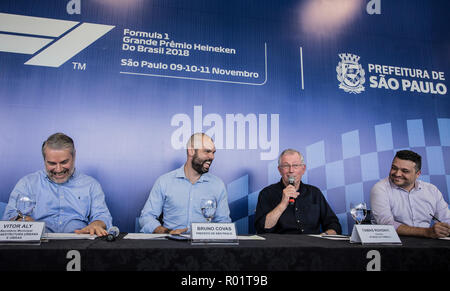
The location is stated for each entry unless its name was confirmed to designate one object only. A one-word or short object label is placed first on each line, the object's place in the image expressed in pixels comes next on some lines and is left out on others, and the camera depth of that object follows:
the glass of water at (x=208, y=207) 1.39
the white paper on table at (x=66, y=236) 1.27
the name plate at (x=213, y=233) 1.17
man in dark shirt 2.43
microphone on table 1.20
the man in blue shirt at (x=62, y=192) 2.20
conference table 1.00
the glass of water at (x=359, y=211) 1.49
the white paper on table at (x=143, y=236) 1.34
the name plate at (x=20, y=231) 1.09
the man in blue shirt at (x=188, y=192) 2.55
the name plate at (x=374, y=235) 1.24
